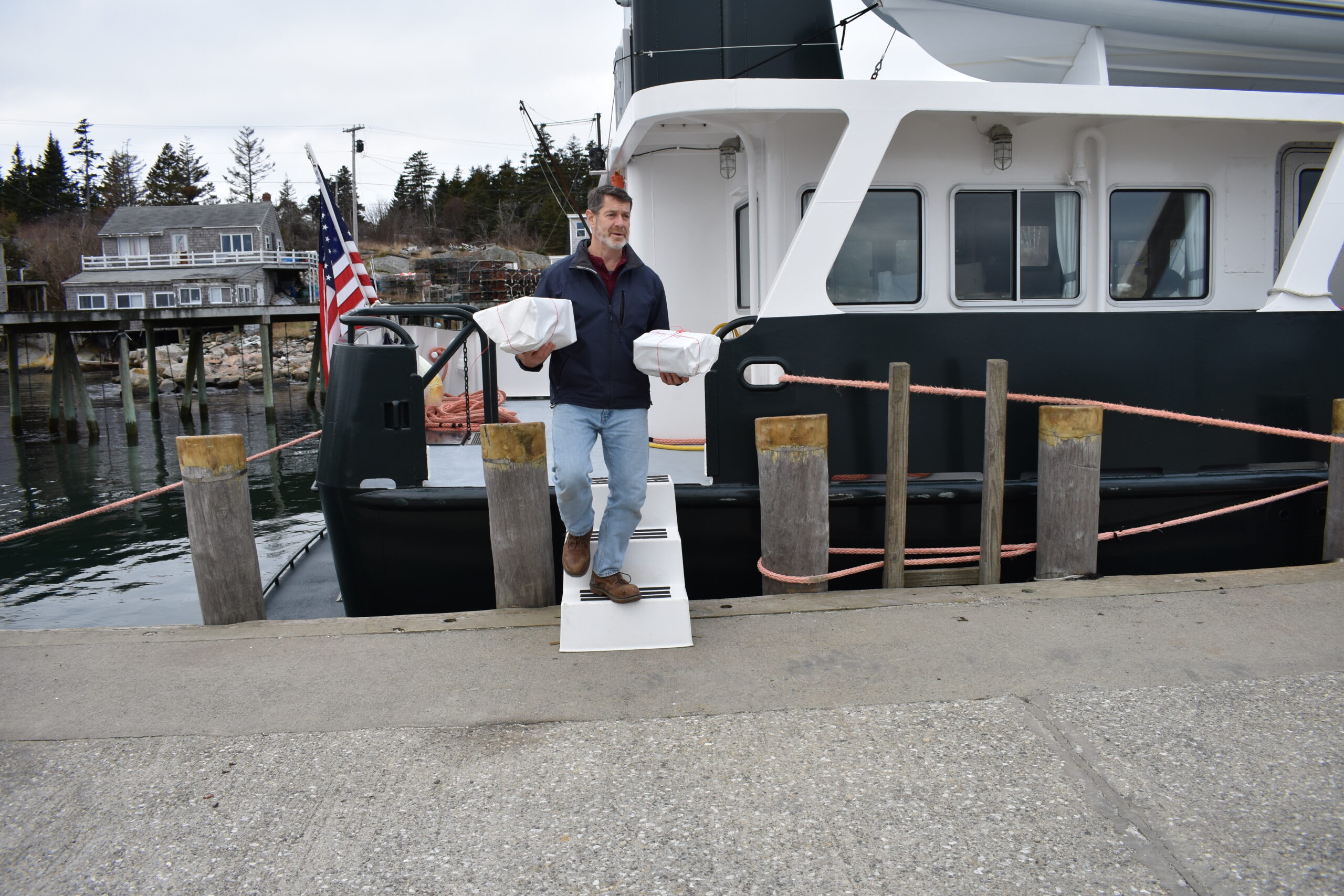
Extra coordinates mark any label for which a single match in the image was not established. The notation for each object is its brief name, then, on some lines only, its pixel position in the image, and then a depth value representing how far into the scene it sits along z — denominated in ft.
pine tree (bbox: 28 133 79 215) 261.65
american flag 31.01
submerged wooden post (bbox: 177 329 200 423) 97.91
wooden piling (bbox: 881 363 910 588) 15.12
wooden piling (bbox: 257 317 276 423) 94.58
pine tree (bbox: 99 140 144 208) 278.05
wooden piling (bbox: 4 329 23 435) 86.07
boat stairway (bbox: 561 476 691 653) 12.69
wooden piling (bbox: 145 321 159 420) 97.71
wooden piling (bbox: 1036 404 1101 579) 15.47
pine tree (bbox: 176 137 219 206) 275.59
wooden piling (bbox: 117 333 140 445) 81.25
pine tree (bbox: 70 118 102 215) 289.53
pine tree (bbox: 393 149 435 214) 297.74
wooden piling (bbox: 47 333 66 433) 85.76
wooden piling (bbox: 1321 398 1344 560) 17.06
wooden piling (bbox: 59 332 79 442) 85.15
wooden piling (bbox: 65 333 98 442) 84.17
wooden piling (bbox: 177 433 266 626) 14.06
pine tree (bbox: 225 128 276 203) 296.51
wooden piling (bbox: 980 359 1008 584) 15.17
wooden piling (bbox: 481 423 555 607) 14.25
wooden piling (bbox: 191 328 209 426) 94.99
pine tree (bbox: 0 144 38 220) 258.78
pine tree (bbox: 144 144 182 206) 275.18
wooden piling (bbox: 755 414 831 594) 14.62
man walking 12.39
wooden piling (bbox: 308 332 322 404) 108.06
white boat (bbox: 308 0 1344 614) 16.48
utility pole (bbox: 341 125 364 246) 186.86
